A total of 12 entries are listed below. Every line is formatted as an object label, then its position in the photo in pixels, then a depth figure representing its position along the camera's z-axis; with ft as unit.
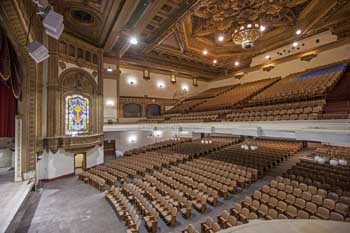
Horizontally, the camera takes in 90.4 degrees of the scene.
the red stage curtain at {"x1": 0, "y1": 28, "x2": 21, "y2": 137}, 14.35
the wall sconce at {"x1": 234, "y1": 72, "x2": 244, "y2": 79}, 50.71
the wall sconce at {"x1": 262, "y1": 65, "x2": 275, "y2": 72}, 43.00
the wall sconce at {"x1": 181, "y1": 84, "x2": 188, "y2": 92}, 53.45
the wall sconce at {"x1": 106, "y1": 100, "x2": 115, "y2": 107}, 37.42
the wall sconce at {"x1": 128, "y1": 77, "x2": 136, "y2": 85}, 43.14
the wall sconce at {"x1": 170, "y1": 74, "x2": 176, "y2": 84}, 50.39
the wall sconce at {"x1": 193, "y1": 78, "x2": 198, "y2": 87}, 56.03
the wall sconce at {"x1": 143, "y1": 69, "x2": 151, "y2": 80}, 45.19
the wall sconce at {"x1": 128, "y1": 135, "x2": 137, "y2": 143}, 42.74
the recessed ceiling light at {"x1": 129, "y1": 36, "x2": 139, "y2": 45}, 29.76
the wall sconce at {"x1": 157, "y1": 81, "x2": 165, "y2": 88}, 48.11
